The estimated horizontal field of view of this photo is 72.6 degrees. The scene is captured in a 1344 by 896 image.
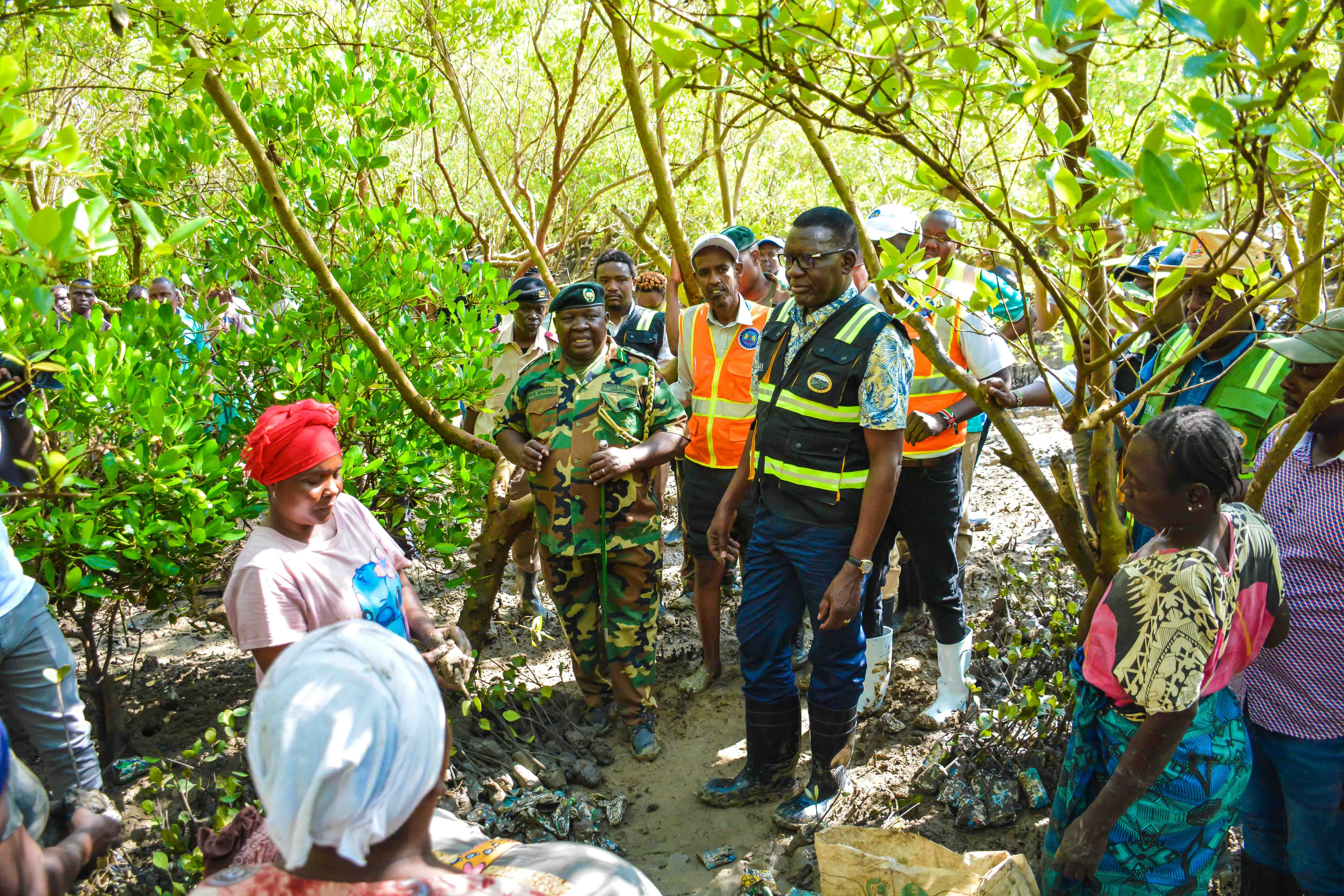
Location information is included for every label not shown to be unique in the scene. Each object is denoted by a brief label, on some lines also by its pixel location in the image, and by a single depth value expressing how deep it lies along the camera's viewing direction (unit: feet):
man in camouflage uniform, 13.35
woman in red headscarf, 8.32
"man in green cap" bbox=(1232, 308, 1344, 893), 8.01
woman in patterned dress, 6.73
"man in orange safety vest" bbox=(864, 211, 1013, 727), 13.03
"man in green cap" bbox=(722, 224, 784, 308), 16.22
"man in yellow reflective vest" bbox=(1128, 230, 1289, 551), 10.66
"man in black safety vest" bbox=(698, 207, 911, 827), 10.56
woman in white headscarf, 4.02
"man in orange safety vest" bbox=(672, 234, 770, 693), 14.57
